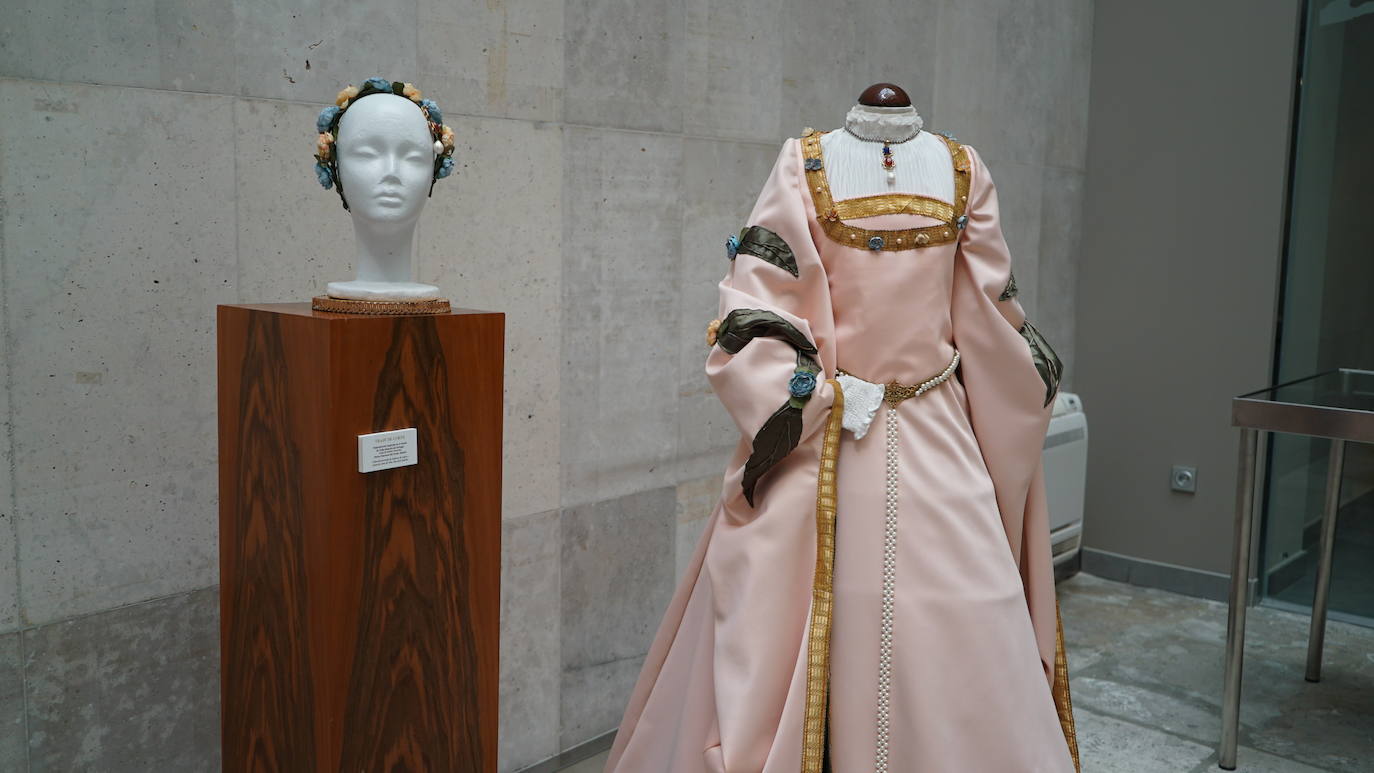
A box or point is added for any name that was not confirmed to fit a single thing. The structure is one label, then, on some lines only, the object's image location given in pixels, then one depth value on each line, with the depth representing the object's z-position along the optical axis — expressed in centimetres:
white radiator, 426
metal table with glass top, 280
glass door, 411
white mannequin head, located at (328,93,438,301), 177
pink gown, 204
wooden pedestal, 176
